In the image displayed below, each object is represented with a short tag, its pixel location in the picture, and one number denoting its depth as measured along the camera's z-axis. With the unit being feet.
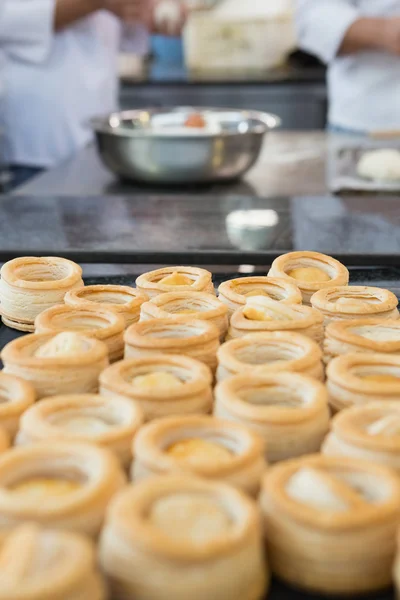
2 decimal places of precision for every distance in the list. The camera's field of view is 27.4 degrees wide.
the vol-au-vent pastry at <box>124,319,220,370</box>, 4.27
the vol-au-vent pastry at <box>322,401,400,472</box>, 3.22
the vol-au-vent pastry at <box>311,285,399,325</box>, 4.80
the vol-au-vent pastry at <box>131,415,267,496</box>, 3.07
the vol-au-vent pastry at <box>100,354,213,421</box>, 3.69
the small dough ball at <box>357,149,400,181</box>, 9.37
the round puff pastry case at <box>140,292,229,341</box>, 4.71
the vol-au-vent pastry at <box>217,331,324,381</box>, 4.06
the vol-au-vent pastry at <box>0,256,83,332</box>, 5.29
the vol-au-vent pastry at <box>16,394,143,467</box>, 3.32
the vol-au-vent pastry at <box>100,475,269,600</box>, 2.62
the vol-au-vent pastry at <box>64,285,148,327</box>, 4.95
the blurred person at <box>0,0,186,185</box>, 12.84
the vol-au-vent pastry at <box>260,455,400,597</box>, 2.81
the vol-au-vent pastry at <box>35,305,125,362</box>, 4.54
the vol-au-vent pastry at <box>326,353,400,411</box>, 3.72
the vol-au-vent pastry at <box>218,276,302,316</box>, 5.03
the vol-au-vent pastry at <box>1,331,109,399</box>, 3.99
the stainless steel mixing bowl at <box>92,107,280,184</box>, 9.19
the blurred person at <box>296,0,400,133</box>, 12.41
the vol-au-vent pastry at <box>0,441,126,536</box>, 2.79
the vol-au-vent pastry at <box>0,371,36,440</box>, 3.59
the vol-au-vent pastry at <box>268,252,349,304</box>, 5.31
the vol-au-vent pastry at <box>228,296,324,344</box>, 4.50
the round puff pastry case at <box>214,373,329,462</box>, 3.45
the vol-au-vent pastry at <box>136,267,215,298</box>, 5.21
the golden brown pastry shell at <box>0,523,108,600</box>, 2.43
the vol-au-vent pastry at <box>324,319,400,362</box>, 4.26
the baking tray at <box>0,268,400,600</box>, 6.10
